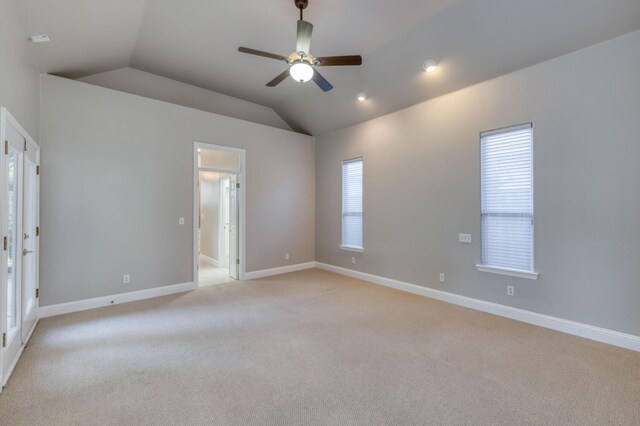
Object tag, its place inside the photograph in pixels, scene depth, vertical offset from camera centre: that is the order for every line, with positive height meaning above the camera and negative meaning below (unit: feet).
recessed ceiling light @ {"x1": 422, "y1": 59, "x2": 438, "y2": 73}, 12.35 +6.48
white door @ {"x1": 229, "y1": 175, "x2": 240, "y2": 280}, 18.43 -1.11
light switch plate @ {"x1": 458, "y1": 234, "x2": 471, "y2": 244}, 13.39 -1.24
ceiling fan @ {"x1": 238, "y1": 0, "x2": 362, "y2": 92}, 9.12 +5.43
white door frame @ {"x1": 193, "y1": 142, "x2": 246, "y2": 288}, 16.16 +0.89
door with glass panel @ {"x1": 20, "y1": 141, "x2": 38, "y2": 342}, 9.75 -1.16
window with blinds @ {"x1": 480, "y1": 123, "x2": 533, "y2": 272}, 11.73 +0.65
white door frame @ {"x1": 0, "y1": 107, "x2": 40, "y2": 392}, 7.16 -1.27
